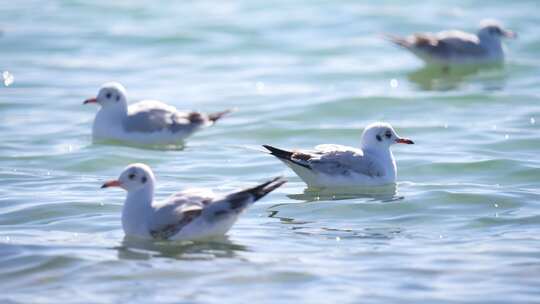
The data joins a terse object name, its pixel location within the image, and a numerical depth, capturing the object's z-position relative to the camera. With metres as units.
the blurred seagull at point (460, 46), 19.14
